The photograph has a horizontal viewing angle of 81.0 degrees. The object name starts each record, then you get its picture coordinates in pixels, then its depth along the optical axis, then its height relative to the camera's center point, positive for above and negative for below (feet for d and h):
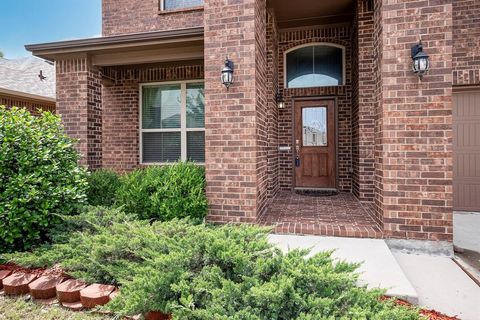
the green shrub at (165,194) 12.51 -1.51
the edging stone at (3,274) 9.05 -3.68
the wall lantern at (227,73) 12.69 +3.97
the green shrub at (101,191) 14.93 -1.59
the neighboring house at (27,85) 28.58 +8.75
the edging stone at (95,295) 7.78 -3.75
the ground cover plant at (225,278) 5.82 -2.86
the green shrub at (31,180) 10.23 -0.73
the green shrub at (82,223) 10.71 -2.42
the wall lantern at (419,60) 10.71 +3.84
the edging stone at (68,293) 8.09 -3.80
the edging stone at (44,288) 8.40 -3.80
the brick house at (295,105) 11.28 +3.32
